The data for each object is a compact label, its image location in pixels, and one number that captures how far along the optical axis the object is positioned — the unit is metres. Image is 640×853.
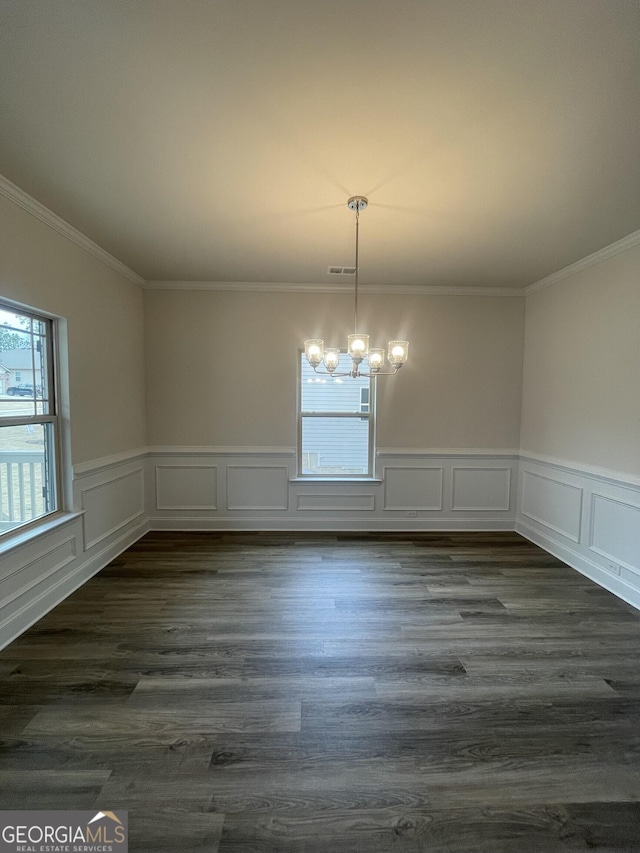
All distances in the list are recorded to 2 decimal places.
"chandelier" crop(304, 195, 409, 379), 2.40
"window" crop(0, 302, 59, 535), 2.36
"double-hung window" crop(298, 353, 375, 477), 4.18
